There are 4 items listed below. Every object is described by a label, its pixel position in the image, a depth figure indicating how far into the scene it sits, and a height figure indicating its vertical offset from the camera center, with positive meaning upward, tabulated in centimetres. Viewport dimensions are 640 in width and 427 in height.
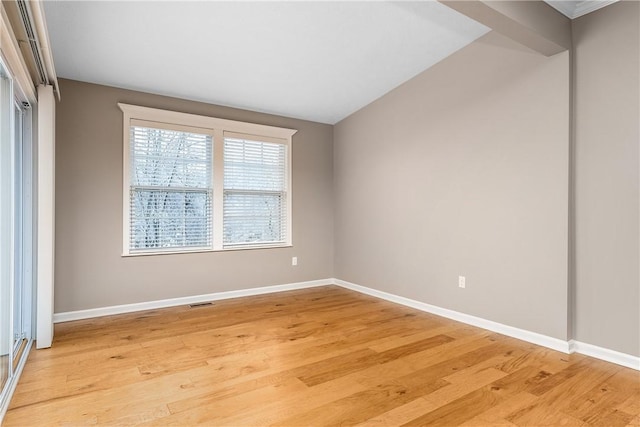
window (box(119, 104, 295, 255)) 393 +40
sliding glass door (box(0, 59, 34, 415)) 216 -11
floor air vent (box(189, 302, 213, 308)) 405 -104
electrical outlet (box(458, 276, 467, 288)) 353 -67
